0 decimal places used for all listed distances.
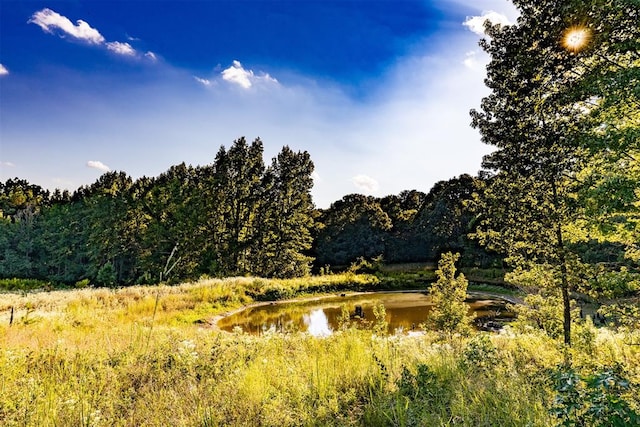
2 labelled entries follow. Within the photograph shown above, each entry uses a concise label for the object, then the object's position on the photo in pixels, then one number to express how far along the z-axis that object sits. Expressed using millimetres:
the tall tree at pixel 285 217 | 32062
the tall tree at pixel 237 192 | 31594
